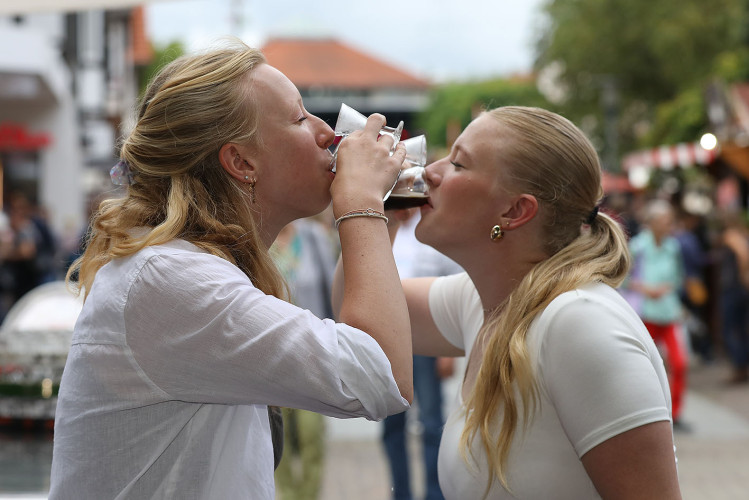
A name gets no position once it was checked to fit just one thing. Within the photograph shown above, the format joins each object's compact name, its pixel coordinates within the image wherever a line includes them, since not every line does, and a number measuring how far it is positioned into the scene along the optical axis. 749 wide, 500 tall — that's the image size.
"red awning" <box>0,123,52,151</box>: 19.06
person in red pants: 8.07
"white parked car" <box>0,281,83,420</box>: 4.11
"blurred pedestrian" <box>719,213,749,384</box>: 10.66
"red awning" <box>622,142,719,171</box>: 18.45
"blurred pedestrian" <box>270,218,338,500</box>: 5.44
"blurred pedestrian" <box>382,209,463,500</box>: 5.42
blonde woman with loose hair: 1.63
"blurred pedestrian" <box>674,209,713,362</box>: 11.50
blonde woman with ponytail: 1.87
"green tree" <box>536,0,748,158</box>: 33.06
